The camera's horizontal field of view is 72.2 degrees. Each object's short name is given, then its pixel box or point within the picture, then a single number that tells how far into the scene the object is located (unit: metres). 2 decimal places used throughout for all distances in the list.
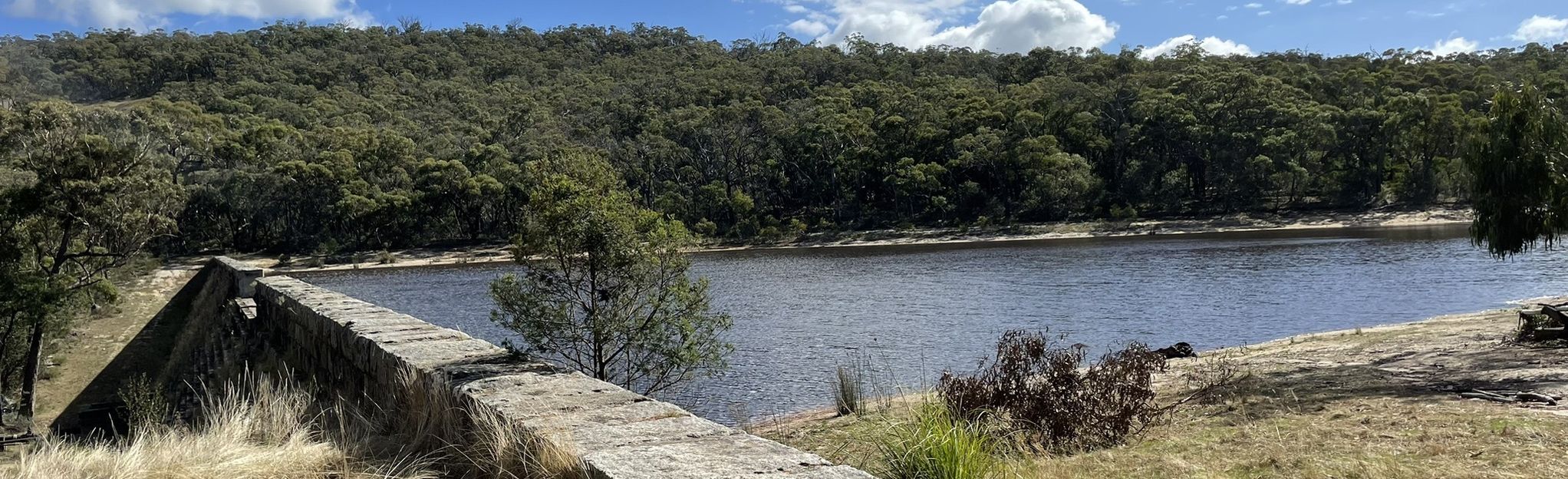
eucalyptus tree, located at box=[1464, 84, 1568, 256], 11.38
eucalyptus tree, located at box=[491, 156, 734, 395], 10.16
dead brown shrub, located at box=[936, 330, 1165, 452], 7.23
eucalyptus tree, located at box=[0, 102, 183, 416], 20.55
